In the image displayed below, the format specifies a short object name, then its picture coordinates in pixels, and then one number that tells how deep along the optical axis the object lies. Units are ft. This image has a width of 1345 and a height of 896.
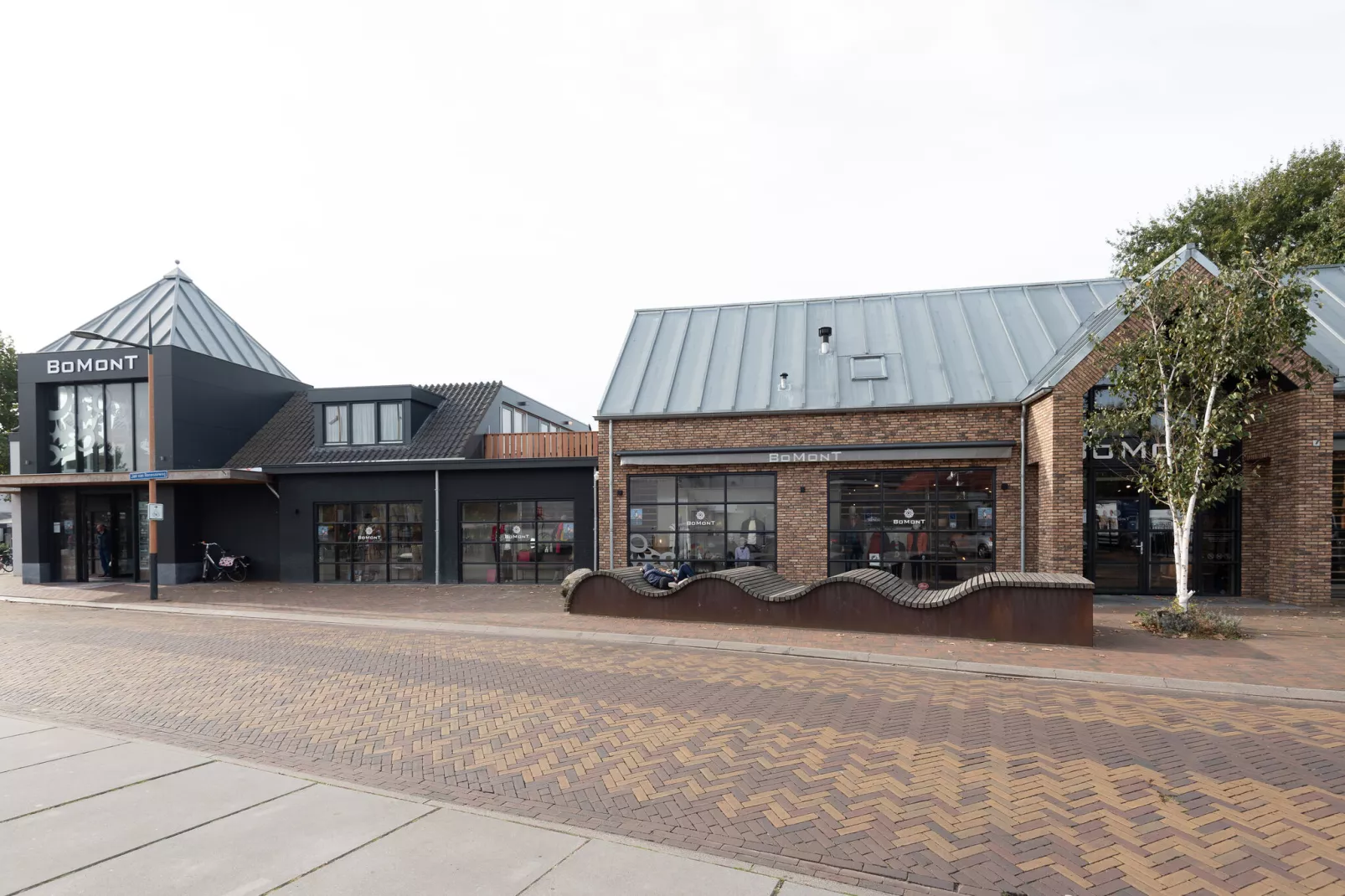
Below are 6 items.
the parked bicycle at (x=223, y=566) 71.36
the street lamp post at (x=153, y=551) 58.85
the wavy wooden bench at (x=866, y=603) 36.65
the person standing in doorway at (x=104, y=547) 75.00
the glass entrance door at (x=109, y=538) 75.20
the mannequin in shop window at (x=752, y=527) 57.57
